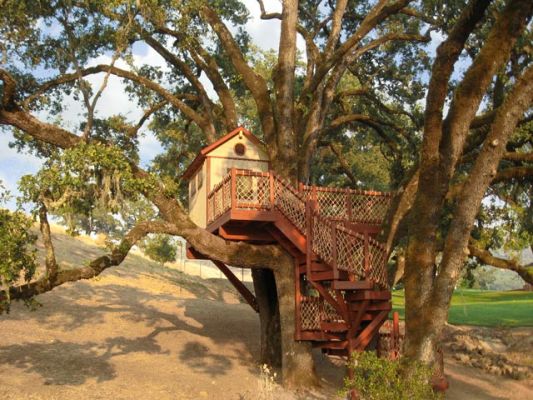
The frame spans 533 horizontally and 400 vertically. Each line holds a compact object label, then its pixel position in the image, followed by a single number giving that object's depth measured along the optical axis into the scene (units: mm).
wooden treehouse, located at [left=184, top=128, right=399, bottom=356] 18047
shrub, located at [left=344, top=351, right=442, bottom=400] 11805
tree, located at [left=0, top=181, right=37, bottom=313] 12922
